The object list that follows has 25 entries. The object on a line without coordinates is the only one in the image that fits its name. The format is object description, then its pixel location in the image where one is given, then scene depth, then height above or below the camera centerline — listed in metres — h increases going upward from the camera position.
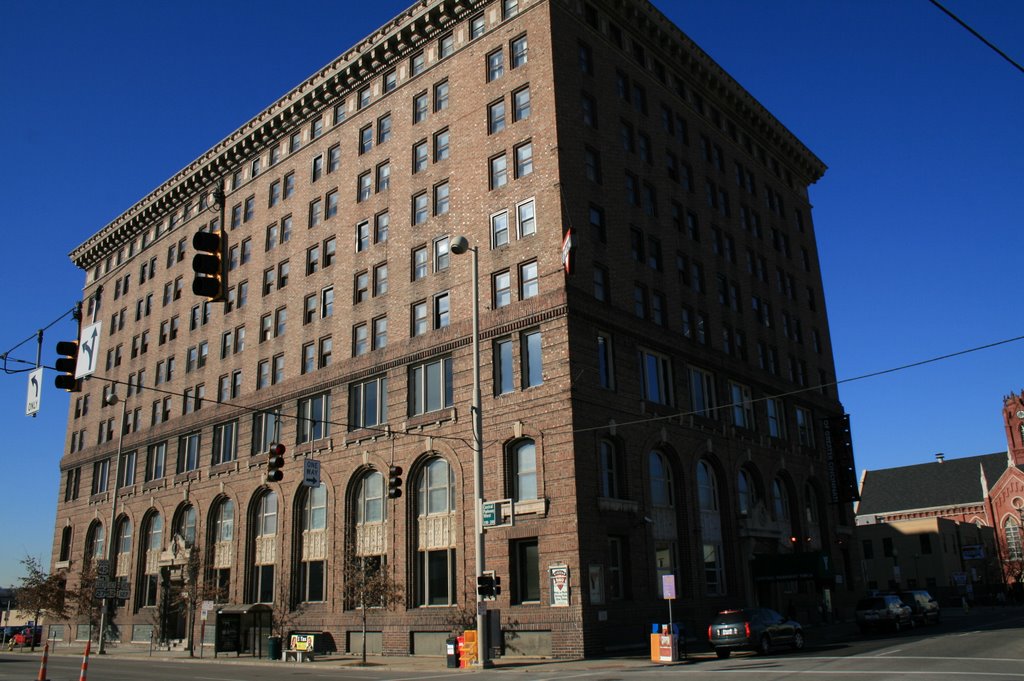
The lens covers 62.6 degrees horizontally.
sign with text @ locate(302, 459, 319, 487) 33.97 +4.28
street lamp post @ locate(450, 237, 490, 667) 27.55 +2.65
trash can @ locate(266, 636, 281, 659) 38.25 -2.79
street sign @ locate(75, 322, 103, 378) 17.61 +5.03
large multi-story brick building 35.25 +11.36
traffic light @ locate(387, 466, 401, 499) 28.25 +3.09
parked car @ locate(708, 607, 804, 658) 29.52 -2.32
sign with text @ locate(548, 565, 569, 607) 31.66 -0.50
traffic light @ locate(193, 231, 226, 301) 12.87 +4.89
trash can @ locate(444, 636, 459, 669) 29.62 -2.60
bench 37.44 -3.18
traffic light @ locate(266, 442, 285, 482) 25.36 +3.57
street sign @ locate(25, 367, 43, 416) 20.06 +4.78
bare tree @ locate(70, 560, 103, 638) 53.91 -0.25
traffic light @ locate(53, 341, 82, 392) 17.52 +4.64
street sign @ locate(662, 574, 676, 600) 28.16 -0.61
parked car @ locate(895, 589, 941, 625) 44.12 -2.46
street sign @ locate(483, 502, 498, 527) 28.41 +1.95
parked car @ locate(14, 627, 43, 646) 58.73 -3.00
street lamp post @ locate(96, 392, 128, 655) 55.38 +2.70
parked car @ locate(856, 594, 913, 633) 39.25 -2.44
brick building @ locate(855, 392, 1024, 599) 87.81 +5.50
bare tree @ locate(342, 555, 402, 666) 36.00 -0.27
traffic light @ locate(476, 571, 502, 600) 27.08 -0.34
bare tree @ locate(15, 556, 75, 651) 55.44 -0.06
